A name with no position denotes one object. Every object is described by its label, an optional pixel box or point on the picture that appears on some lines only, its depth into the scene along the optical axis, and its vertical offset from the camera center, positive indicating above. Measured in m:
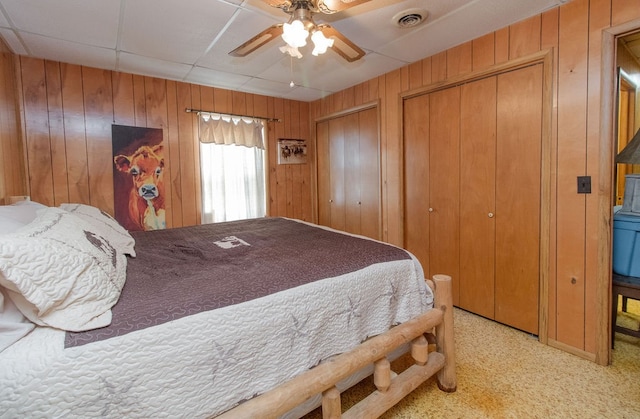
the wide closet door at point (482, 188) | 2.25 +0.03
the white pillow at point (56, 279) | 0.85 -0.24
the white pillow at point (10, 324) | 0.84 -0.36
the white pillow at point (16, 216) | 1.16 -0.06
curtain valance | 3.57 +0.85
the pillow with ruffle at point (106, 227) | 1.65 -0.16
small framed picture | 4.18 +0.66
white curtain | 3.61 +0.37
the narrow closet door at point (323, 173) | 4.24 +0.32
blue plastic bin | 1.90 -0.37
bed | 0.85 -0.46
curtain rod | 3.46 +1.05
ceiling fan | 1.52 +0.94
